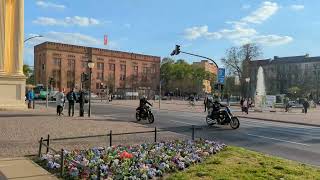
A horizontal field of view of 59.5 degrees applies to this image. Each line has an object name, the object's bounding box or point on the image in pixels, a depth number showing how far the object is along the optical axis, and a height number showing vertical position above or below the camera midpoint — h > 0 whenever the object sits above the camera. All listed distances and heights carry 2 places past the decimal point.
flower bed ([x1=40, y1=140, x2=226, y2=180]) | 5.00 -1.42
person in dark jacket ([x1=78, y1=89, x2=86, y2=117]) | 17.51 -0.72
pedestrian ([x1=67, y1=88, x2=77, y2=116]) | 18.03 -0.48
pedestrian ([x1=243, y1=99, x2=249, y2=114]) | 26.51 -1.46
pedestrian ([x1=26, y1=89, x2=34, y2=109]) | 24.09 -0.40
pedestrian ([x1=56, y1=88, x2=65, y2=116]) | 17.91 -0.67
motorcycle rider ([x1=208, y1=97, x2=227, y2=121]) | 14.11 -0.78
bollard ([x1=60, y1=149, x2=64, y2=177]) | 5.20 -1.43
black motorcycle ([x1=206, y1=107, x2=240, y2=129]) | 13.94 -1.32
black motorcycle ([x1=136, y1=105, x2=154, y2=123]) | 15.55 -1.31
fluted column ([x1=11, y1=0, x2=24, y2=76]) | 20.76 +4.49
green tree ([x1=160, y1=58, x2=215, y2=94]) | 94.73 +5.36
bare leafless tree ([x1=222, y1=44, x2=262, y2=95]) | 59.74 +6.55
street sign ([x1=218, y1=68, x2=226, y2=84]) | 27.92 +1.76
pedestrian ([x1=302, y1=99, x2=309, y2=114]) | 31.59 -1.61
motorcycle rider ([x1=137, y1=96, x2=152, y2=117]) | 15.81 -0.76
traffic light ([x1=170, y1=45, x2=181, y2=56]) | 28.05 +4.14
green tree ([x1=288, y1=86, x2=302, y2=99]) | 66.09 -0.32
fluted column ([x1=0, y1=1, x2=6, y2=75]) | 19.88 +4.40
